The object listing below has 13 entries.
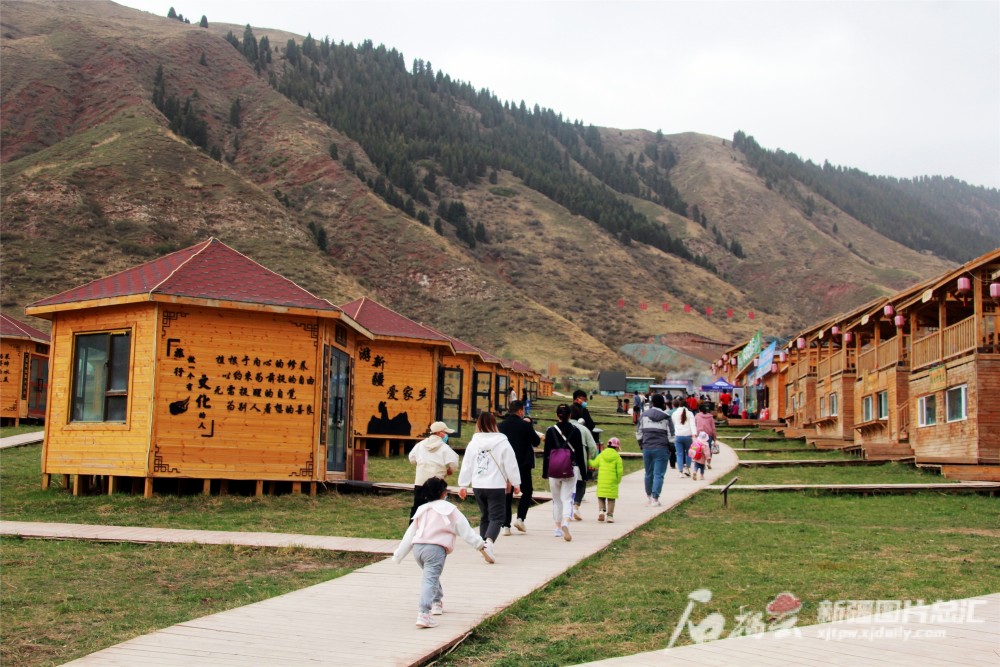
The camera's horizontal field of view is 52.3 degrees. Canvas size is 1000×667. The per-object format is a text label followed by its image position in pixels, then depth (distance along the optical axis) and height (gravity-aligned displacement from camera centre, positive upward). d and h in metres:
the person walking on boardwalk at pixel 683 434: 22.95 -0.12
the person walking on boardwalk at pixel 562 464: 13.10 -0.50
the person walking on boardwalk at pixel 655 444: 16.55 -0.27
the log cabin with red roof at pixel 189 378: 16.47 +0.66
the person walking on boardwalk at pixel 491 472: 11.44 -0.54
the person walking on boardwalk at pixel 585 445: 14.16 -0.26
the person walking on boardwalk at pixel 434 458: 11.62 -0.40
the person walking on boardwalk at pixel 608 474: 14.56 -0.67
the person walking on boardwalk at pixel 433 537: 8.02 -0.93
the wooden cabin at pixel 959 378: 21.45 +1.29
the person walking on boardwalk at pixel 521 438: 12.90 -0.16
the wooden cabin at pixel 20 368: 30.91 +1.42
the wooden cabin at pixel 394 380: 25.83 +1.10
